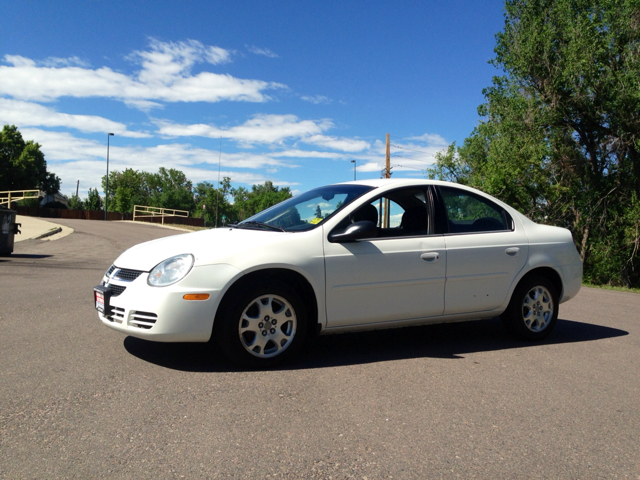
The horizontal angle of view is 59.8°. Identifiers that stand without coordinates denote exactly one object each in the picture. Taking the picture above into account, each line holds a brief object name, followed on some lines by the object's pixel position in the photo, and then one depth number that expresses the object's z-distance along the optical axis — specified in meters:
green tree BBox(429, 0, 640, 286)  20.88
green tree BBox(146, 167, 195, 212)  110.12
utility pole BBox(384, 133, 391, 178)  32.75
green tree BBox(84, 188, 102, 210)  80.25
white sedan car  4.30
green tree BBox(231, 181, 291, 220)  150.88
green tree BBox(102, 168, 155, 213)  93.25
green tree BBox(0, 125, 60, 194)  73.25
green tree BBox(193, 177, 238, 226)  122.94
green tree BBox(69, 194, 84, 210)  95.94
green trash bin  14.85
